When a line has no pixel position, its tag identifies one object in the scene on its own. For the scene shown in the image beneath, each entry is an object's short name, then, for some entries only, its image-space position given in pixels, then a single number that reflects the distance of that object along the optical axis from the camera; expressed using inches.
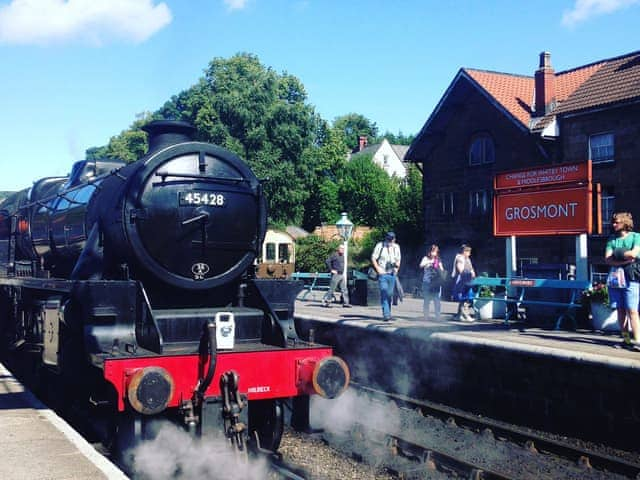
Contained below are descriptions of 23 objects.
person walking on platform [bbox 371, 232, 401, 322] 458.0
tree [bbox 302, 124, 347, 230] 2081.7
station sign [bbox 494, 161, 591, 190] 398.0
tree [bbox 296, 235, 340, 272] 1306.6
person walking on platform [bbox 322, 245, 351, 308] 674.6
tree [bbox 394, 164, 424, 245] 1189.7
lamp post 740.0
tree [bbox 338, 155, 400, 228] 1962.4
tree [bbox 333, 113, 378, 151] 3235.7
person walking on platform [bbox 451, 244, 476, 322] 512.4
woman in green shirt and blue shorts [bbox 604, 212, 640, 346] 325.8
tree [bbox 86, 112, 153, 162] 2228.8
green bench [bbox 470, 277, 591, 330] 413.4
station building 798.5
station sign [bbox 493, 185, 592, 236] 397.1
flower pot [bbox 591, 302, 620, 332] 400.8
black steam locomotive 218.4
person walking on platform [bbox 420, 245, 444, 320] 513.0
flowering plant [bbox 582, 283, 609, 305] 405.4
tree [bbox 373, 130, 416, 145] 3322.8
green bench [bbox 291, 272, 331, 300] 832.3
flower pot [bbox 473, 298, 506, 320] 511.2
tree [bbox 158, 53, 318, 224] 1576.0
